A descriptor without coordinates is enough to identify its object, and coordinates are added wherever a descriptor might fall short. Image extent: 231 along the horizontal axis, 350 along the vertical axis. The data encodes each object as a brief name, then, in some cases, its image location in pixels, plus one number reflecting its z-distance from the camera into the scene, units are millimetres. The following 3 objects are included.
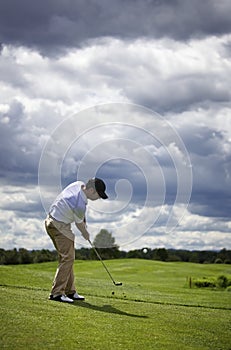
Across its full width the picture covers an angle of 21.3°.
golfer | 13617
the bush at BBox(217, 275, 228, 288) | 34303
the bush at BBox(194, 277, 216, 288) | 34719
